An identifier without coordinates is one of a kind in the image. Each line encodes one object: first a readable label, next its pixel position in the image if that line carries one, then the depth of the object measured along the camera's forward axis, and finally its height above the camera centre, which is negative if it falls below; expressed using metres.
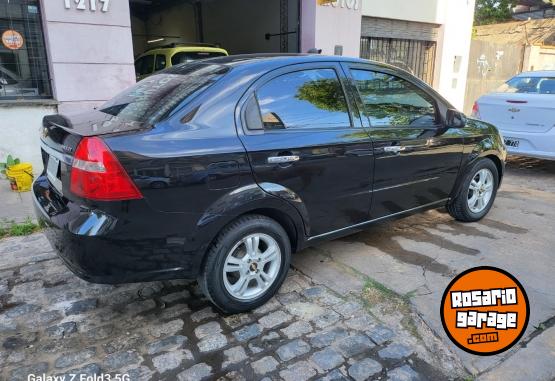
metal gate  10.23 +0.10
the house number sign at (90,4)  5.92 +0.67
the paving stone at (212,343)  2.61 -1.62
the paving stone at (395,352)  2.55 -1.63
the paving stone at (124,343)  2.60 -1.62
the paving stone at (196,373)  2.37 -1.62
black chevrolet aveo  2.42 -0.66
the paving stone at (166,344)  2.59 -1.62
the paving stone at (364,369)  2.40 -1.63
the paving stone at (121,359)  2.46 -1.62
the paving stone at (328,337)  2.66 -1.62
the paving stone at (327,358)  2.48 -1.62
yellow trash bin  5.49 -1.41
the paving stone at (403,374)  2.38 -1.63
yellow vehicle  8.95 +0.06
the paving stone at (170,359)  2.45 -1.62
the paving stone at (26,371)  2.37 -1.62
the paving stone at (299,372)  2.38 -1.63
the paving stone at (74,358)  2.47 -1.62
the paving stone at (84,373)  2.37 -1.62
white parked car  6.15 -0.78
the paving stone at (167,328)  2.76 -1.62
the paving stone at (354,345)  2.58 -1.62
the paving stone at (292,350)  2.55 -1.62
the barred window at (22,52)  5.79 +0.06
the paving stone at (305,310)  2.94 -1.62
